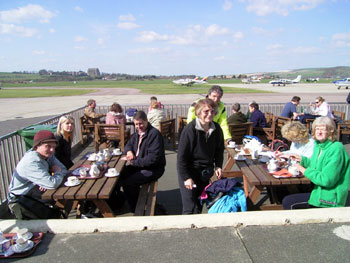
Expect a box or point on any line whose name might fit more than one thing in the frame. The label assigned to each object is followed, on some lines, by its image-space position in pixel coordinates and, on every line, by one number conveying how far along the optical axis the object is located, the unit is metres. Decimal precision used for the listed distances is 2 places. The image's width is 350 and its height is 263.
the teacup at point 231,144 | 4.72
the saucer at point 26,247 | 2.11
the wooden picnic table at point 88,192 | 2.81
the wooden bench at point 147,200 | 3.23
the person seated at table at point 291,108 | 8.56
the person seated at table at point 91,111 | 8.47
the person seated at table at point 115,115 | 7.46
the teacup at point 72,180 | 3.07
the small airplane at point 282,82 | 67.06
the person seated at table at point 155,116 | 7.49
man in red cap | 2.89
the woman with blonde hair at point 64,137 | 4.09
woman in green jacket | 2.71
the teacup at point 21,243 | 2.13
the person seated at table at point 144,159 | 3.77
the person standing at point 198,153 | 3.05
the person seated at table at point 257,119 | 7.68
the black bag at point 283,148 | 4.96
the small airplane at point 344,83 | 47.68
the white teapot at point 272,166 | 3.34
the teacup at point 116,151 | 4.37
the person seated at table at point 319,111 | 8.36
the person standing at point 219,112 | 4.23
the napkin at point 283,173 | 3.19
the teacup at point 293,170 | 3.19
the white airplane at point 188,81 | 67.38
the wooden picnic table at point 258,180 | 3.10
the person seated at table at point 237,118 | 7.11
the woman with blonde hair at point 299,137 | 3.74
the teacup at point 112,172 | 3.33
